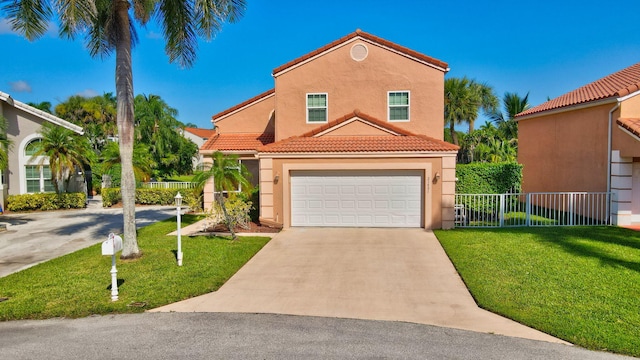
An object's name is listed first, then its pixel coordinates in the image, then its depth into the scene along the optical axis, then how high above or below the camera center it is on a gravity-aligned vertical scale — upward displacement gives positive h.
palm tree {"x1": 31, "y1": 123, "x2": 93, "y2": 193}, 20.53 +1.12
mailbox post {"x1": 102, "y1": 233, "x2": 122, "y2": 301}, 7.30 -1.47
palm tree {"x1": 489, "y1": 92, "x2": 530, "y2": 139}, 28.14 +4.31
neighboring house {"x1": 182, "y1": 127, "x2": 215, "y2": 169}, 71.81 +6.66
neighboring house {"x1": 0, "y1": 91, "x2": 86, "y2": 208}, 20.81 +1.13
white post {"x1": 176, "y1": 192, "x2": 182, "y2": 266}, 9.65 -1.95
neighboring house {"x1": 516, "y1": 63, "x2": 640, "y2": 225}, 14.16 +1.14
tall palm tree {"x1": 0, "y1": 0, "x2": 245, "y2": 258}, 9.59 +3.76
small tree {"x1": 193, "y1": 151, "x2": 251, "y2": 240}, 12.92 -0.15
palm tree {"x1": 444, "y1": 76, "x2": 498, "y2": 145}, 30.00 +5.22
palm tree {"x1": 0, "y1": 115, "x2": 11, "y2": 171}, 15.83 +1.18
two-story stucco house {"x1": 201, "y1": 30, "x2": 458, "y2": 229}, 14.26 +1.05
